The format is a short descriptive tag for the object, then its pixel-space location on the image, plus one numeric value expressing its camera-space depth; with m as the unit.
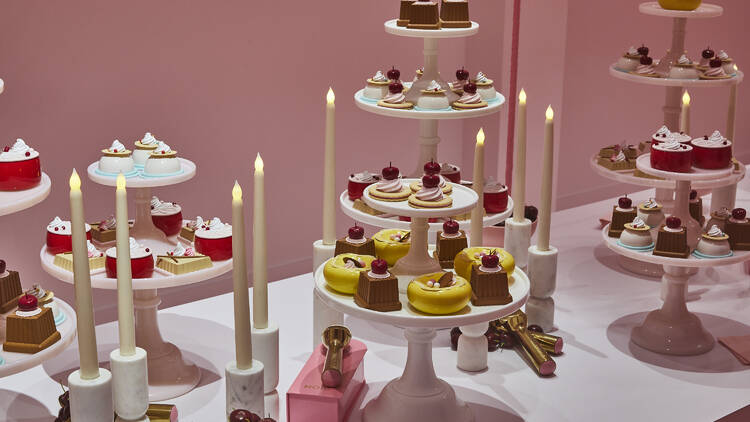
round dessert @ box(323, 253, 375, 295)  1.67
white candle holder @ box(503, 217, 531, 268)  2.28
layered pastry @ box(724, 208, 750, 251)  2.23
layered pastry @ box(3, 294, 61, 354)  1.62
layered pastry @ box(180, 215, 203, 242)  2.05
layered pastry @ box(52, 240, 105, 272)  1.85
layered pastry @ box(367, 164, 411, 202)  1.70
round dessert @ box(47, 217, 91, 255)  1.91
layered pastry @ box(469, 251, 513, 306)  1.66
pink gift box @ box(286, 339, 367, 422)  1.71
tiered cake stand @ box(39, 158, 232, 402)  1.85
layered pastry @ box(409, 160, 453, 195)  1.68
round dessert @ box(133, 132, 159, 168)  2.05
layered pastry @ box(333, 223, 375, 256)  1.90
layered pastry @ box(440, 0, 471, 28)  2.17
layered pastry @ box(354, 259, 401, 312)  1.61
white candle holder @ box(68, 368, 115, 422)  1.44
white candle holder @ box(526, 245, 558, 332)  2.19
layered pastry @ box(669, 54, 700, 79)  2.62
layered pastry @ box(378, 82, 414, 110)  2.17
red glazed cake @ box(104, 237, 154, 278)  1.81
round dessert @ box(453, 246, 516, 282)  1.76
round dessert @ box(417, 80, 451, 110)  2.16
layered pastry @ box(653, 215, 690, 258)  2.14
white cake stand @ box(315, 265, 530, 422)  1.71
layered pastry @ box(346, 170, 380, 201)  2.20
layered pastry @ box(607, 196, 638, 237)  2.35
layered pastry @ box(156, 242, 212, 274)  1.82
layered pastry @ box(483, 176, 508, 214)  2.27
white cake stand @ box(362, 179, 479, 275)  1.68
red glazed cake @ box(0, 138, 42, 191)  1.70
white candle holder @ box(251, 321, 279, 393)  1.67
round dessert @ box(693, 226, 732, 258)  2.16
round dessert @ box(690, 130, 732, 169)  2.24
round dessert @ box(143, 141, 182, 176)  1.97
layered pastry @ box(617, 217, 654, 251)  2.20
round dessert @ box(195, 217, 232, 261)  1.89
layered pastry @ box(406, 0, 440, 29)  2.14
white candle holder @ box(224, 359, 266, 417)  1.57
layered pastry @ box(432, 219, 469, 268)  1.89
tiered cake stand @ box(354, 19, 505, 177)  2.13
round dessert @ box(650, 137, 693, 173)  2.20
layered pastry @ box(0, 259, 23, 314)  1.79
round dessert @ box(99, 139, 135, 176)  1.99
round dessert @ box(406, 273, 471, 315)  1.59
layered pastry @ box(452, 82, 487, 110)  2.18
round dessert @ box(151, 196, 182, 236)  2.11
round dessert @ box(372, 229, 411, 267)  1.86
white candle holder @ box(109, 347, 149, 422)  1.50
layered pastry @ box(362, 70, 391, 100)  2.27
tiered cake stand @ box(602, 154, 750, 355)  2.15
